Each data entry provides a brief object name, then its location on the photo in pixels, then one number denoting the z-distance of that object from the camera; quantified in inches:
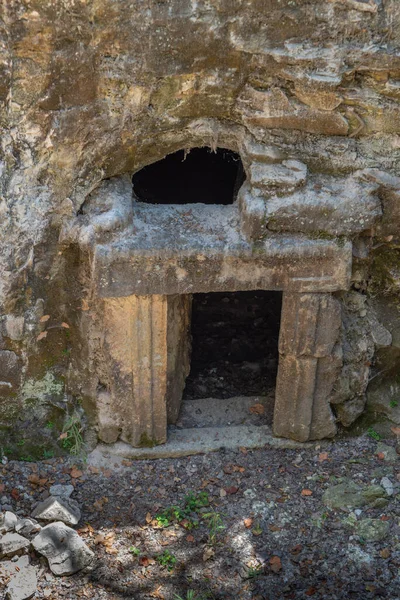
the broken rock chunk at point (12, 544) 205.8
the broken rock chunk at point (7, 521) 212.2
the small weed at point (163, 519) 224.5
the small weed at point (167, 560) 213.5
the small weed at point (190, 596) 202.5
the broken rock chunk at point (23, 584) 197.2
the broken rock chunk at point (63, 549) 205.6
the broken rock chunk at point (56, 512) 217.9
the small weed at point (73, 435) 242.5
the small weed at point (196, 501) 230.1
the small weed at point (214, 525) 220.7
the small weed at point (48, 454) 242.1
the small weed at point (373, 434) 251.7
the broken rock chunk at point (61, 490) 229.0
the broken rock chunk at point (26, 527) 213.3
